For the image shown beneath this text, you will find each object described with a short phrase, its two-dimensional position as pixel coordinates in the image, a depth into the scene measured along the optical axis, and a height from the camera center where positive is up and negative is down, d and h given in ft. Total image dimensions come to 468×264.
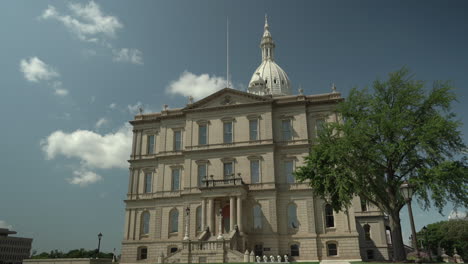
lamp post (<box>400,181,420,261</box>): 51.08 +7.54
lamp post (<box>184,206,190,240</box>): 118.83 +11.30
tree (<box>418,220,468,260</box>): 207.31 +7.41
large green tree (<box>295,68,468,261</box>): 80.59 +22.42
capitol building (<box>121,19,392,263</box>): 115.55 +21.61
